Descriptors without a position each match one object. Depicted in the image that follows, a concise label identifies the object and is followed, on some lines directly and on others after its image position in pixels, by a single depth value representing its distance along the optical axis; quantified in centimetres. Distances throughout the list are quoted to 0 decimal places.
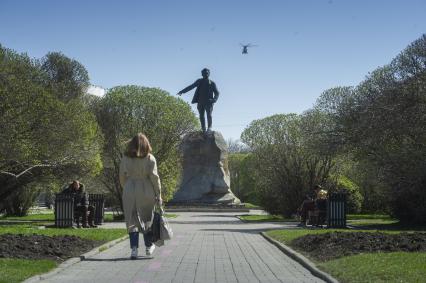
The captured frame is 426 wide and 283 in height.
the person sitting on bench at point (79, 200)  2370
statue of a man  4166
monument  4469
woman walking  1173
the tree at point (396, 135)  2472
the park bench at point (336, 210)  2402
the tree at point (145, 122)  4038
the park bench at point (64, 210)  2283
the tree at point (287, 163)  3834
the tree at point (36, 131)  2869
